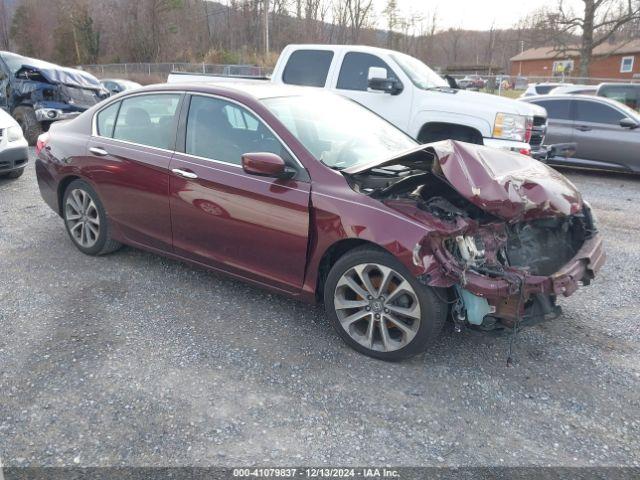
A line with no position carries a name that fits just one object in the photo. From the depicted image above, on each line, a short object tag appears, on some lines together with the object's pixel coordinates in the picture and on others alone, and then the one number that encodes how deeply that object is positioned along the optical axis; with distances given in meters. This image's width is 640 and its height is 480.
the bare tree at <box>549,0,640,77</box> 23.88
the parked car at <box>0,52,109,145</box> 10.90
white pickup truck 7.02
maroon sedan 3.02
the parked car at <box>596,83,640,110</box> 13.09
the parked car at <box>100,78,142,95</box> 22.17
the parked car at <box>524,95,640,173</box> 9.16
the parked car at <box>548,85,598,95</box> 14.12
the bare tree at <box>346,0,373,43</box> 46.59
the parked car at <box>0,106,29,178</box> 7.36
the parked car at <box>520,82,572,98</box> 17.97
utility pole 31.14
